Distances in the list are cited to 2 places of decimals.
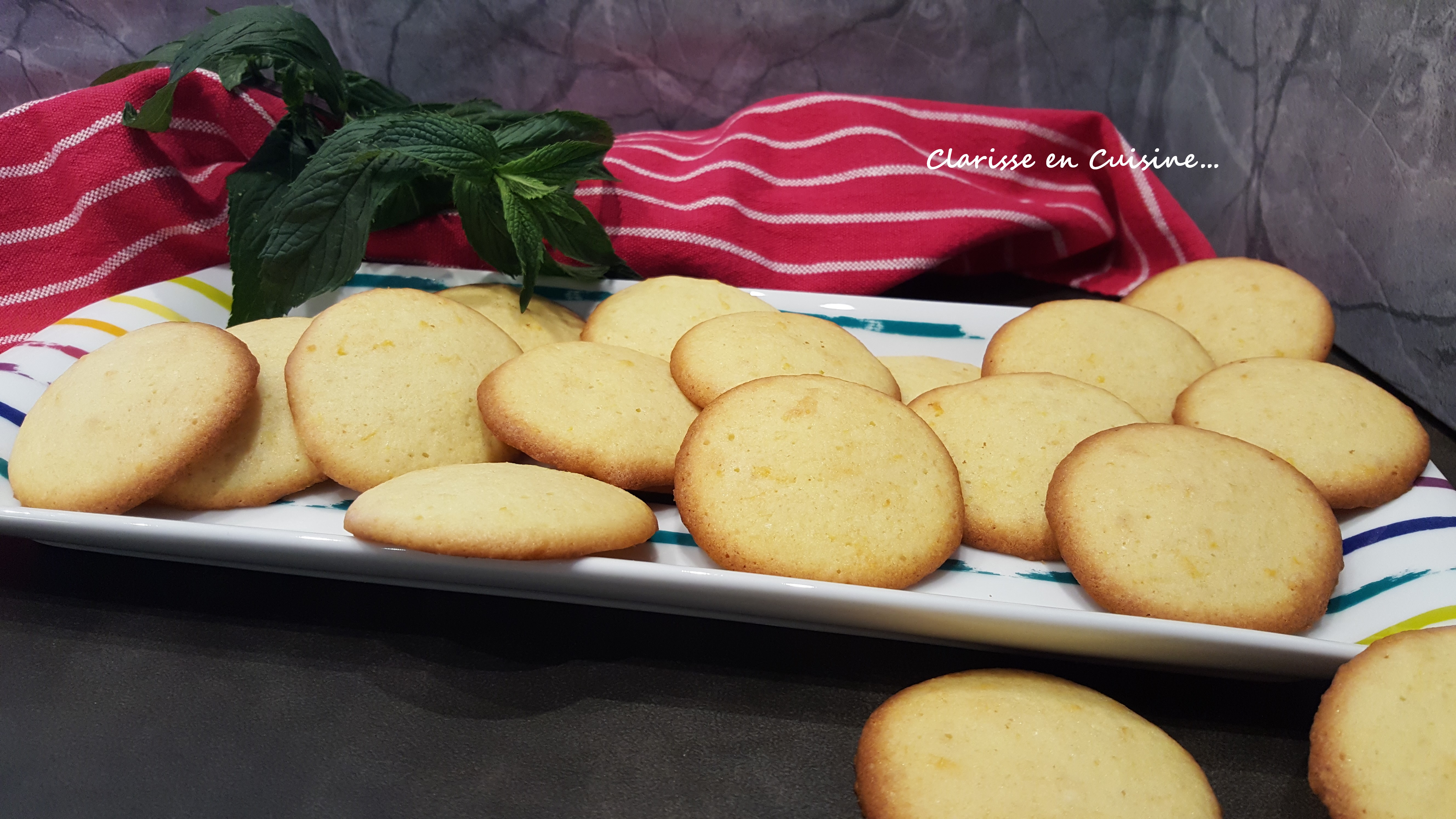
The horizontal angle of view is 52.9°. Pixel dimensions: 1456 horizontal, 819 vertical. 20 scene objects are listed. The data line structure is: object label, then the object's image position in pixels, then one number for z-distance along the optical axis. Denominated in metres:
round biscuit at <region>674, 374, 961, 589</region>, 0.31
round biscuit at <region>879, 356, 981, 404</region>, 0.38
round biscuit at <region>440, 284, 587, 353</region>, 0.40
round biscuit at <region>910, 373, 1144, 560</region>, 0.33
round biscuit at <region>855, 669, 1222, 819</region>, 0.27
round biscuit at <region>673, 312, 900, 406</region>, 0.35
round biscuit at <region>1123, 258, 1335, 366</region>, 0.40
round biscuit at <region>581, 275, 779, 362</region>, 0.39
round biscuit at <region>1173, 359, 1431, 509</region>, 0.34
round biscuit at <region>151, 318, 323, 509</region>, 0.33
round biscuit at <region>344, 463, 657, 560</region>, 0.28
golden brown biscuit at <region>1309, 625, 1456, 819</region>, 0.27
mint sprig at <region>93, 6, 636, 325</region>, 0.38
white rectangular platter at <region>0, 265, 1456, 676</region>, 0.28
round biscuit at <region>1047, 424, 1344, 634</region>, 0.30
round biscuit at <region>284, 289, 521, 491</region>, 0.33
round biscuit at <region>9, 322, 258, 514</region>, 0.32
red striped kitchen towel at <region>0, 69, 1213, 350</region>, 0.41
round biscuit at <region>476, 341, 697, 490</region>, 0.33
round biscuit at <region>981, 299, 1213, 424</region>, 0.38
